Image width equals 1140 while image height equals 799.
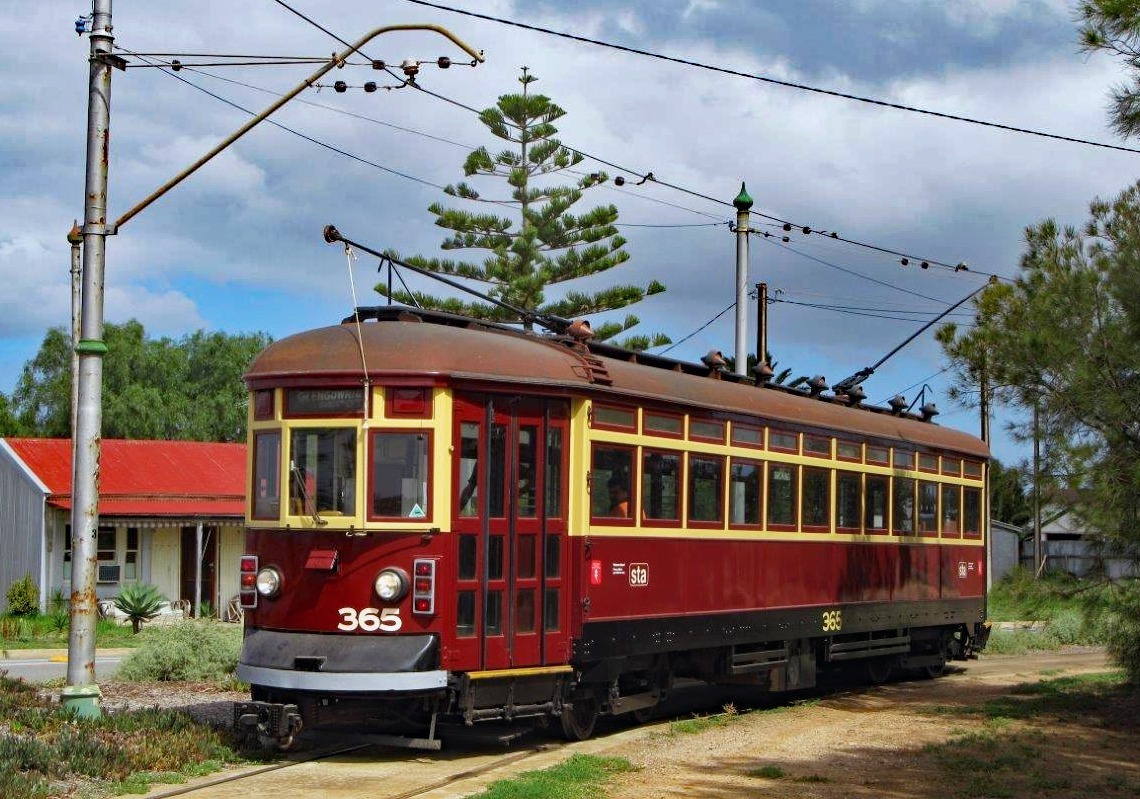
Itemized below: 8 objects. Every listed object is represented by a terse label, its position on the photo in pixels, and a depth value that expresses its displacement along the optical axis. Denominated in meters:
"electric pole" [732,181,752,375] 21.42
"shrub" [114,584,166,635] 26.61
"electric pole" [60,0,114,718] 12.20
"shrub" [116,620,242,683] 16.55
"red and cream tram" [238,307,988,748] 10.98
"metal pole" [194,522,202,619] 31.98
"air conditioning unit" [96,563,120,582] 33.31
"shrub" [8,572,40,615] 31.58
